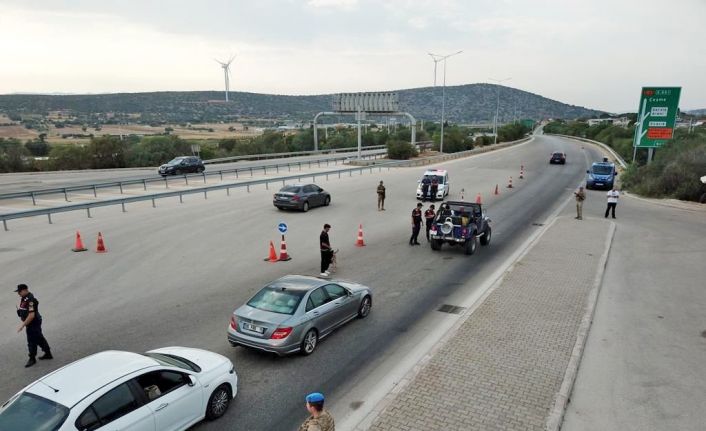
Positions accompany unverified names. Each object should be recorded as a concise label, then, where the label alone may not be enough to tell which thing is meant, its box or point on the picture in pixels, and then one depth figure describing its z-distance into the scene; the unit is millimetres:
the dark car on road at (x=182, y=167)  36969
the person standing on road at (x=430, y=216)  17039
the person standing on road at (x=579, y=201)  21328
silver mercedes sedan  8234
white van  27209
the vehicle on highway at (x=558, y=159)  49156
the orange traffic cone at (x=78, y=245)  15836
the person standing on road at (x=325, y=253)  13133
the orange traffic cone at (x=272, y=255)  14940
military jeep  15469
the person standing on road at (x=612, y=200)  22078
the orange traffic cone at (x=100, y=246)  15727
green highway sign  31156
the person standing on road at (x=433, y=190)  26661
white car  5039
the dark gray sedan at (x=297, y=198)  22984
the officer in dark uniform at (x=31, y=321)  8102
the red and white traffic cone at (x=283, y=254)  15031
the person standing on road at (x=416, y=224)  16484
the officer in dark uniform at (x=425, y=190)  26944
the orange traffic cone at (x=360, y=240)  16812
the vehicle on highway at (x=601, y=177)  32031
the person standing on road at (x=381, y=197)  23572
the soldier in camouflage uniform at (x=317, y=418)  4824
